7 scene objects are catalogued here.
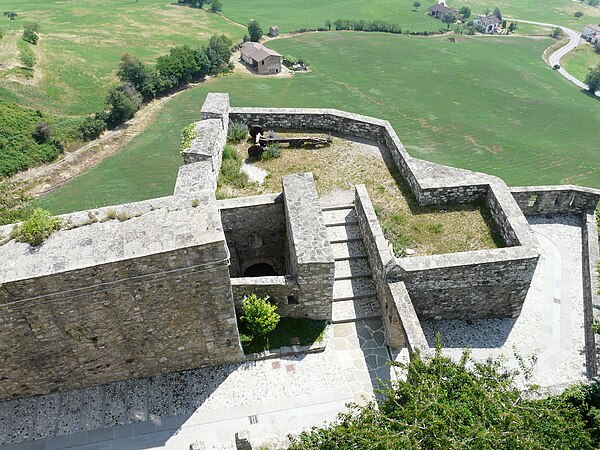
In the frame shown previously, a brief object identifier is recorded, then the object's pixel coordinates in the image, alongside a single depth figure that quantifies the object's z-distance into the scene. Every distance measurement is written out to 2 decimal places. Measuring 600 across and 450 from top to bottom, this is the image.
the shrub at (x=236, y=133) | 17.93
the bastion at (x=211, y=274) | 9.19
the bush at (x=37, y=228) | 9.32
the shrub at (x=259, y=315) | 11.55
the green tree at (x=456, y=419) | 7.44
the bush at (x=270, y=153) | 17.11
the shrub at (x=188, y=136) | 15.47
